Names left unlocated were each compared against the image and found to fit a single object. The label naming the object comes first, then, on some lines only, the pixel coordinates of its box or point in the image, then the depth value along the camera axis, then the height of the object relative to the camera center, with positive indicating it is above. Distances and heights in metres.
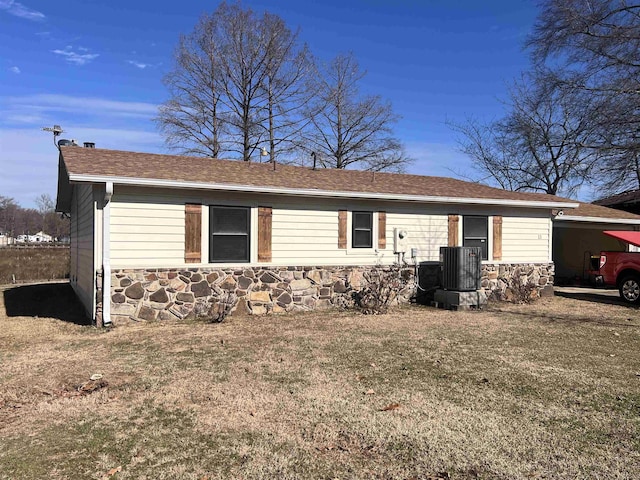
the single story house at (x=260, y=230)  8.39 +0.28
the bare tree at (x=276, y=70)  24.30 +9.06
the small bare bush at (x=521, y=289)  11.59 -1.08
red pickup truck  11.38 -0.63
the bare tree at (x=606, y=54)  14.73 +6.26
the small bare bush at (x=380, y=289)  10.04 -1.02
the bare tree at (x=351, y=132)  26.41 +6.34
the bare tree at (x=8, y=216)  73.25 +3.83
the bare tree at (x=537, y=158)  23.96 +5.16
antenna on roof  12.22 +2.89
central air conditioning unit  10.53 -0.50
